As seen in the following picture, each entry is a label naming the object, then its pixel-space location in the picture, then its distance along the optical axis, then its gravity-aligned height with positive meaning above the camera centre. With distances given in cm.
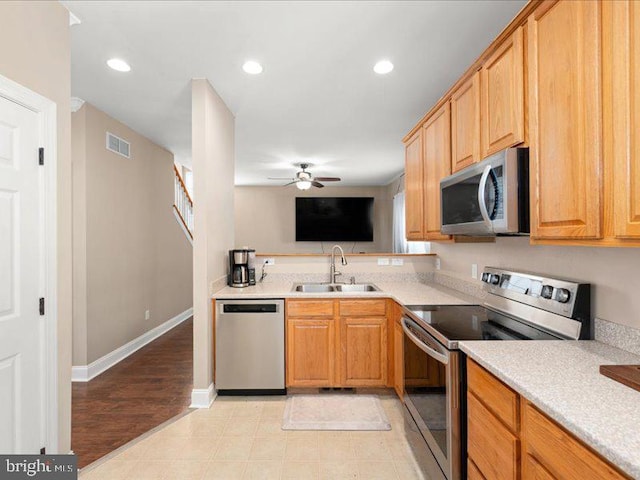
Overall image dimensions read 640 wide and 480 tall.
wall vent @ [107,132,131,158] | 361 +109
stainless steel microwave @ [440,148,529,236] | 149 +22
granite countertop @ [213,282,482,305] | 239 -45
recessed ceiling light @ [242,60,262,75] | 249 +134
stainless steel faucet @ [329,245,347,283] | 334 -32
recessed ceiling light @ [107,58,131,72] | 248 +136
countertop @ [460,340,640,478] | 77 -46
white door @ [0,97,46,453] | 160 -21
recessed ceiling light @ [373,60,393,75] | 251 +135
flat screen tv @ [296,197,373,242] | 780 +49
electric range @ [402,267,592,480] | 146 -46
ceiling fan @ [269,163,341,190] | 585 +108
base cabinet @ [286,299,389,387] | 282 -87
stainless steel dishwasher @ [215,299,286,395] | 280 -89
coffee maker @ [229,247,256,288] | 314 -27
